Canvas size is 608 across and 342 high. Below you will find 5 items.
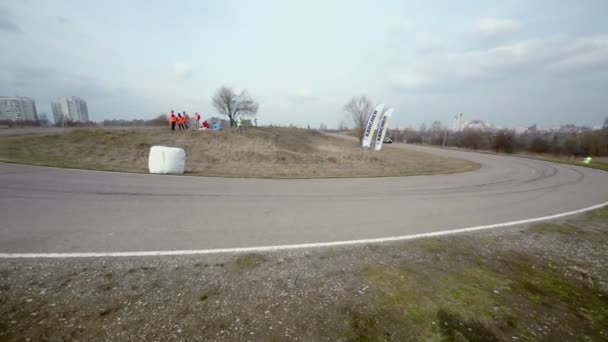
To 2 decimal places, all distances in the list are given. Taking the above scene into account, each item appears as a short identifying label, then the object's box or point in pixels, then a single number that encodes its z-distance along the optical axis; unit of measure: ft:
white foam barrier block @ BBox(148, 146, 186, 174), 34.35
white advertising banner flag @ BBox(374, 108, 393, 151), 79.30
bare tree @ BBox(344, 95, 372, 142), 136.26
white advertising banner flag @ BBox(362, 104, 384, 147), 78.79
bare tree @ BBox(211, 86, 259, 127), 132.16
